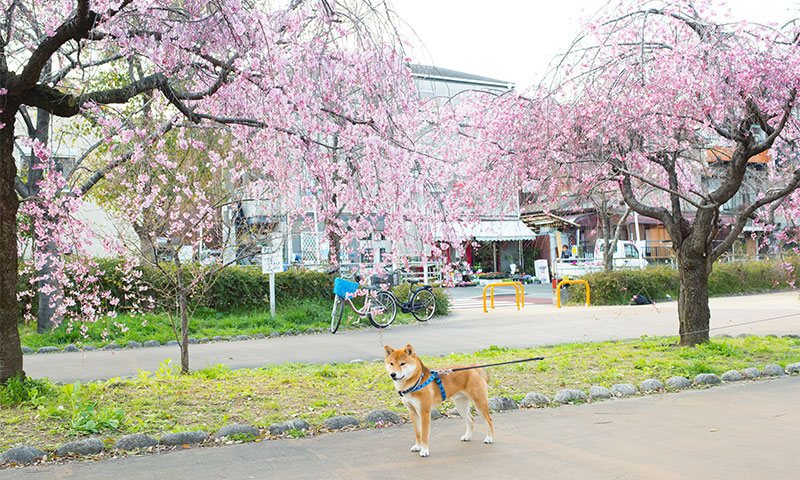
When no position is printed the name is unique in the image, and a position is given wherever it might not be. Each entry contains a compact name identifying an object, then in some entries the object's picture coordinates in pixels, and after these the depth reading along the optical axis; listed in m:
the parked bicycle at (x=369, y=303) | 12.54
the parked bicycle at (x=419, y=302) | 15.14
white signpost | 14.32
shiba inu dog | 4.50
